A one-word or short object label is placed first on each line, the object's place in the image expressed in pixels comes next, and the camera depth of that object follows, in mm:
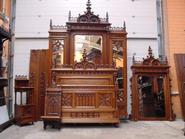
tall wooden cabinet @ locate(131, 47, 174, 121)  4087
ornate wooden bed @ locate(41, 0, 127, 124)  3457
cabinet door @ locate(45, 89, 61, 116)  3323
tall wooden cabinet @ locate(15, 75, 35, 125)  3510
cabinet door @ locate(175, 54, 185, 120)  3900
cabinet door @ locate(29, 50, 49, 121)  3956
